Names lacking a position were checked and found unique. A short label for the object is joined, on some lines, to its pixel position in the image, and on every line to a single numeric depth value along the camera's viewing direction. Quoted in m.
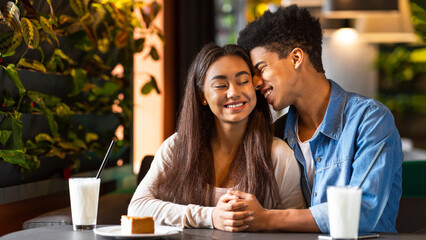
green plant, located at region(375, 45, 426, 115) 8.26
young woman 2.16
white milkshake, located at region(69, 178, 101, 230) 1.78
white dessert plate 1.63
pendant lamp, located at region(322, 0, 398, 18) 3.93
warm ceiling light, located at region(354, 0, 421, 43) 4.81
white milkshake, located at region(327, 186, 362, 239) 1.50
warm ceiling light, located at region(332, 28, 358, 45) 4.83
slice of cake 1.66
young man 1.85
